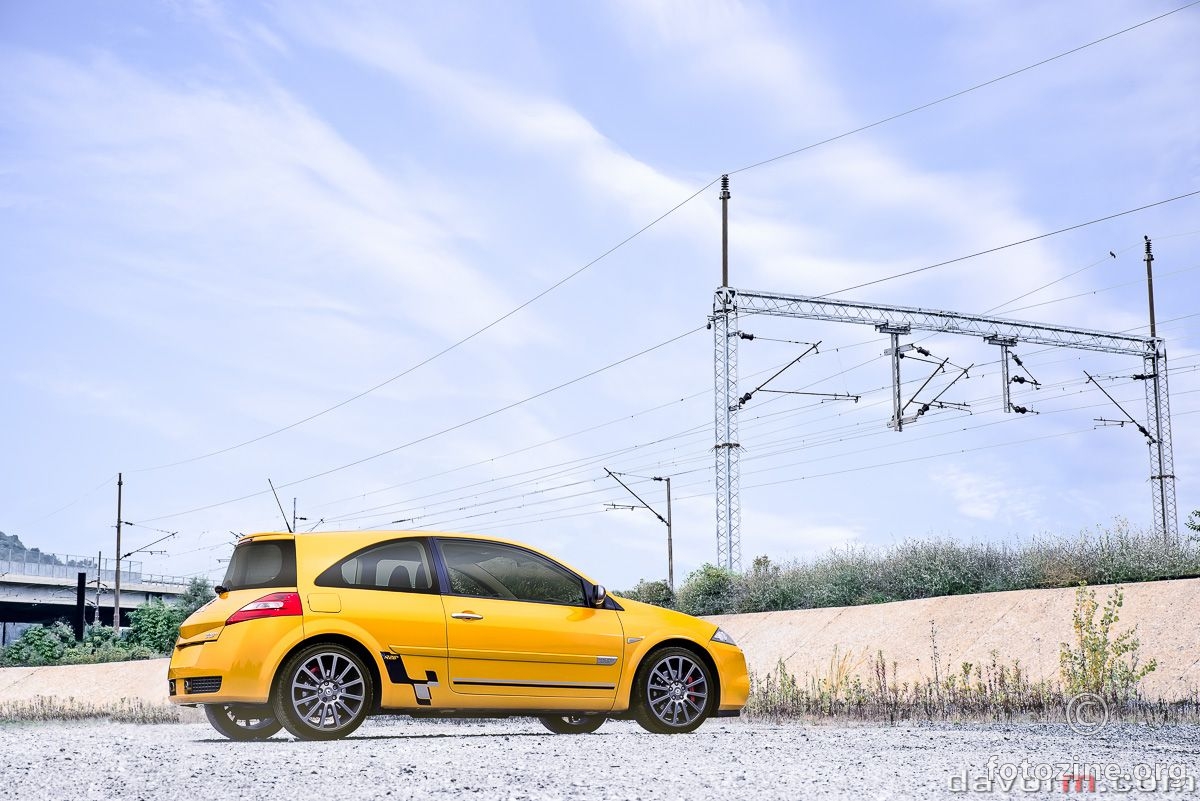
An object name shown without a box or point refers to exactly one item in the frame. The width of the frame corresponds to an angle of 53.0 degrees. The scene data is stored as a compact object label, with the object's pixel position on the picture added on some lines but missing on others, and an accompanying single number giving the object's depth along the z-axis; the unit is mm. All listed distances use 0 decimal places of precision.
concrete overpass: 83312
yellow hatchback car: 8734
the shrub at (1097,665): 12266
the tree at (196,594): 46994
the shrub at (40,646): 42625
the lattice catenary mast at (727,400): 31495
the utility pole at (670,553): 44688
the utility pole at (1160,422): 41844
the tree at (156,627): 41156
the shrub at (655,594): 27564
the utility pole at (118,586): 58012
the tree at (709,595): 24609
